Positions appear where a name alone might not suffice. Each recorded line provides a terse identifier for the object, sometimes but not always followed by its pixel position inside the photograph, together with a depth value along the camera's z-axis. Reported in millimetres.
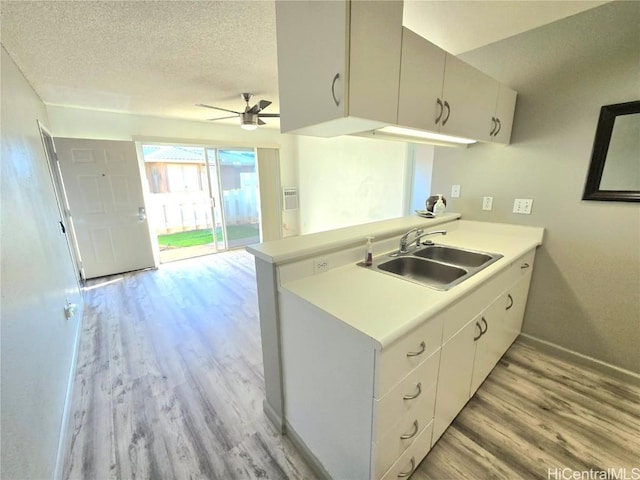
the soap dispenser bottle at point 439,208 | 2354
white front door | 3588
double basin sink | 1609
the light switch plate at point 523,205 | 2105
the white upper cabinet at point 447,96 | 1218
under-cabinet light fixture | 1470
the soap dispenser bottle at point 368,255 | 1562
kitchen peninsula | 974
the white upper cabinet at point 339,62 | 958
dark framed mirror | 1635
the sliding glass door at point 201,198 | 5133
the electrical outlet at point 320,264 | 1423
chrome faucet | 1801
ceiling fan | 3033
